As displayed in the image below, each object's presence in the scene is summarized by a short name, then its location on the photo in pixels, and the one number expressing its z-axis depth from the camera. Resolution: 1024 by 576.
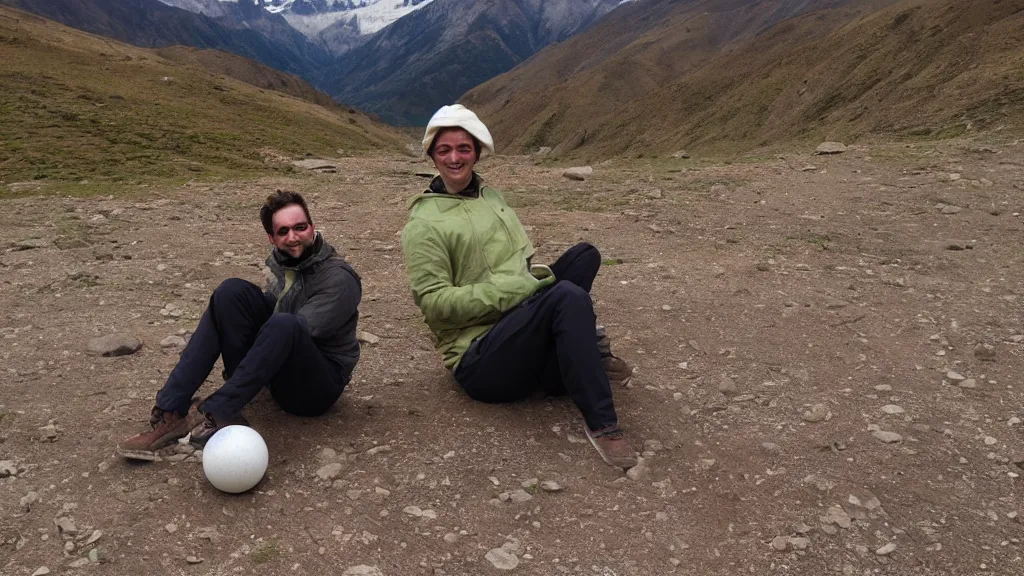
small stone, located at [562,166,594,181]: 15.88
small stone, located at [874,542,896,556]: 3.66
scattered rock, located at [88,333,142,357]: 6.07
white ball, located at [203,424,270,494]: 3.96
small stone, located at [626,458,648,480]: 4.38
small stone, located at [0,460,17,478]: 4.20
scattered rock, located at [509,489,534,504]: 4.17
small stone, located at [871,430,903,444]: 4.70
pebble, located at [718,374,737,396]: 5.57
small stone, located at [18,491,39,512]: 3.90
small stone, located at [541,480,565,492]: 4.24
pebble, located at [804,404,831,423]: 5.05
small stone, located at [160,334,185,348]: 6.35
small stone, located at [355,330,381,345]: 6.61
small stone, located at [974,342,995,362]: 5.92
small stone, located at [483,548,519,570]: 3.67
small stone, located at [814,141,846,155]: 16.22
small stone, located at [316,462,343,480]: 4.34
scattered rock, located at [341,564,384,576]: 3.56
